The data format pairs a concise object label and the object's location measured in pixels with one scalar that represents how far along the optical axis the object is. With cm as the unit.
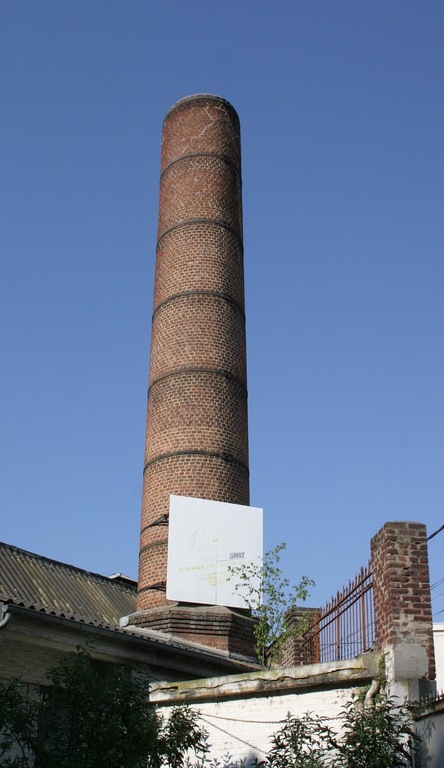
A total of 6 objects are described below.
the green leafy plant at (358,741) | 638
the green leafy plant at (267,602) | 1173
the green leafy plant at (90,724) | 673
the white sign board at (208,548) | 1309
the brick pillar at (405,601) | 716
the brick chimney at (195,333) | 1424
